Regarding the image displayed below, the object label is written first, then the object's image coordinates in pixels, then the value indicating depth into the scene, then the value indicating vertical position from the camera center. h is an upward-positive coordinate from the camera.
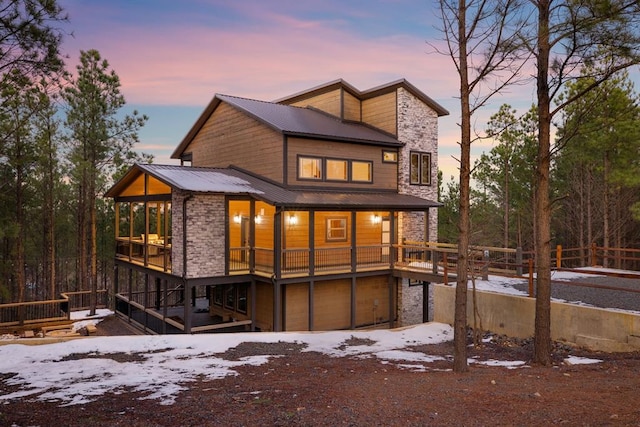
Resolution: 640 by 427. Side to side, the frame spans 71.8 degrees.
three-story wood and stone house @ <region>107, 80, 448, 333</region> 16.02 +0.41
